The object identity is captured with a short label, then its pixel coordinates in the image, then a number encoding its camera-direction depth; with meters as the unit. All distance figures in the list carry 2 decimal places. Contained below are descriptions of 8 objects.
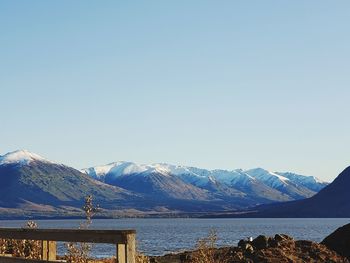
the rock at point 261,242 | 43.23
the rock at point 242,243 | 44.86
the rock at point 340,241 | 44.69
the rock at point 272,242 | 43.09
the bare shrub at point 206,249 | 21.12
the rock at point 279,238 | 44.53
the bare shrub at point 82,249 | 17.25
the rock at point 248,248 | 41.94
